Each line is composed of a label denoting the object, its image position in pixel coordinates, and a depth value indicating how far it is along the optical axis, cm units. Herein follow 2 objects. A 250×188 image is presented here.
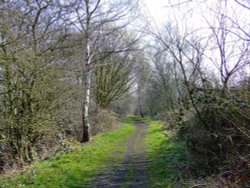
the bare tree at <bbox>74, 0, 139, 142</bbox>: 1294
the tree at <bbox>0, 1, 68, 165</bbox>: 775
